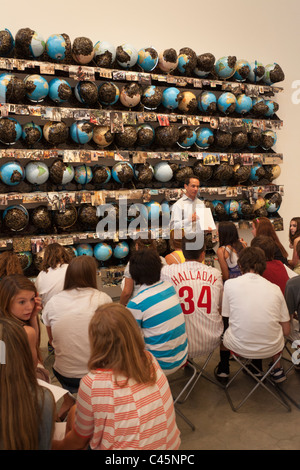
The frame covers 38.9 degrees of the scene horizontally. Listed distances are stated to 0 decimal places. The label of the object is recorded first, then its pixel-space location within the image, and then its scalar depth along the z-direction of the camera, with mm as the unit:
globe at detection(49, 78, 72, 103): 5277
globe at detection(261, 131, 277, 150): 7359
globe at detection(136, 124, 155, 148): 5992
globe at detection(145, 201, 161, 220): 6109
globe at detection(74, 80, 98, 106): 5492
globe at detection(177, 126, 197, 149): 6395
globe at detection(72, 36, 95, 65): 5367
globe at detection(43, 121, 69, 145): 5285
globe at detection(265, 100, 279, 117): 7348
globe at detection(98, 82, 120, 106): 5621
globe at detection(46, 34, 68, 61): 5203
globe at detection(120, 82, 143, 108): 5812
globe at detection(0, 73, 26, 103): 4891
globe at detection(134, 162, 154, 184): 5980
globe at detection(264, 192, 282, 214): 7367
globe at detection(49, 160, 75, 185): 5324
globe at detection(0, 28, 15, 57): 4887
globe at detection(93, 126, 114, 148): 5683
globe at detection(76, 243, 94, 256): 5652
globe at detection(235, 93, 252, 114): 6965
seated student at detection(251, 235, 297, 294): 3789
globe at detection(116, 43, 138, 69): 5738
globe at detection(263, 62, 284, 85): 7324
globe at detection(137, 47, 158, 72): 5941
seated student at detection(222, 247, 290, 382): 3137
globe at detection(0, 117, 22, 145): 4891
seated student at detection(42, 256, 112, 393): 2807
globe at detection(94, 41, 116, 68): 5605
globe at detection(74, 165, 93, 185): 5562
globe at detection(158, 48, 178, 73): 6094
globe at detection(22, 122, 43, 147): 5156
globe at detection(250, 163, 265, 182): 7234
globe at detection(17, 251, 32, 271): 5207
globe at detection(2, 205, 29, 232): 5117
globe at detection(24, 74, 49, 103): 5098
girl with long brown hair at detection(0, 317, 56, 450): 1558
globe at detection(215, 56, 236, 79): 6734
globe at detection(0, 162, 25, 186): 5000
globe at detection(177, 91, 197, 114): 6449
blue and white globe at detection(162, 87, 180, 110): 6195
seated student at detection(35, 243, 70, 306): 3709
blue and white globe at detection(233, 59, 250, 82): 6977
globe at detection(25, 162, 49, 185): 5207
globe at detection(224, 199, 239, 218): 6969
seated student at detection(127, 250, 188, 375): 2842
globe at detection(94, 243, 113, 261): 5770
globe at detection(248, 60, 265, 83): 7129
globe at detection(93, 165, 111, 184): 5688
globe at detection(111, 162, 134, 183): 5785
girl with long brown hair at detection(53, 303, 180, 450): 1822
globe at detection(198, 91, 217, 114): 6629
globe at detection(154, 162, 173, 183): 6184
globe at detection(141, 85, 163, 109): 6008
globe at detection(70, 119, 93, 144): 5445
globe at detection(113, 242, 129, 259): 5957
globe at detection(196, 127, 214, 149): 6609
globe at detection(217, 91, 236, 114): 6762
